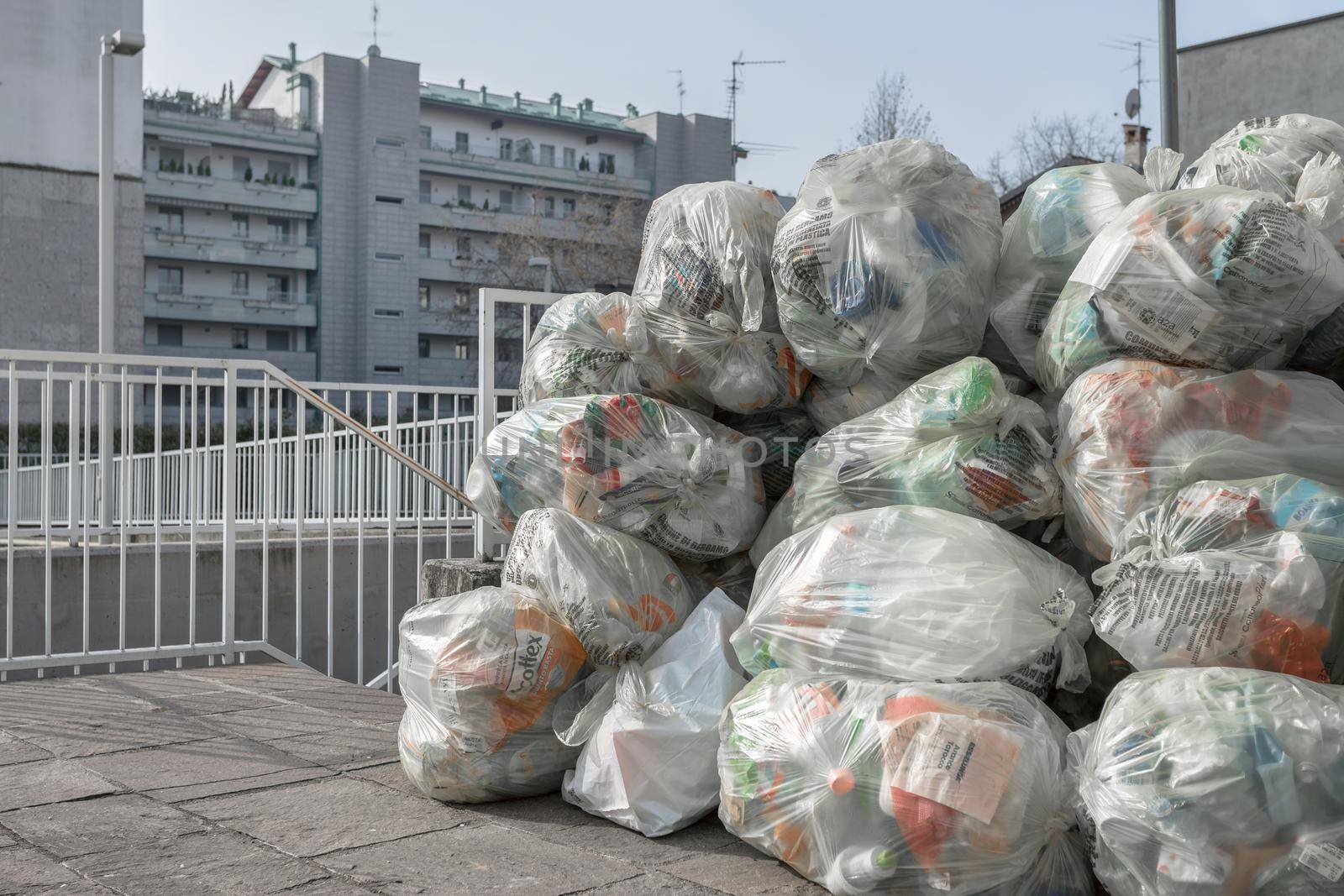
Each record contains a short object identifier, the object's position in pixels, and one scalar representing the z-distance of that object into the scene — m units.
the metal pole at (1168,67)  6.07
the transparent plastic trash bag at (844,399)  3.41
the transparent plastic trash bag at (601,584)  3.18
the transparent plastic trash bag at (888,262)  3.17
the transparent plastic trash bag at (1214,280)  2.66
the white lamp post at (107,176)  8.81
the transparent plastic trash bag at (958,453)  2.89
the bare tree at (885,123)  28.25
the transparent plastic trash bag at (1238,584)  2.27
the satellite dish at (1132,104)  17.88
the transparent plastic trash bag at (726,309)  3.54
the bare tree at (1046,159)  33.75
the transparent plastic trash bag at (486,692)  3.16
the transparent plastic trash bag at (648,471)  3.41
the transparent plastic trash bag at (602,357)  3.70
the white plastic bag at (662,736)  3.01
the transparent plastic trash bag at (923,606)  2.55
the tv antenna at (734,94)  42.84
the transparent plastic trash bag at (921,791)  2.28
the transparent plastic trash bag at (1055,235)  3.21
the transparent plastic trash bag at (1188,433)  2.58
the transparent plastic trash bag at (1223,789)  2.03
